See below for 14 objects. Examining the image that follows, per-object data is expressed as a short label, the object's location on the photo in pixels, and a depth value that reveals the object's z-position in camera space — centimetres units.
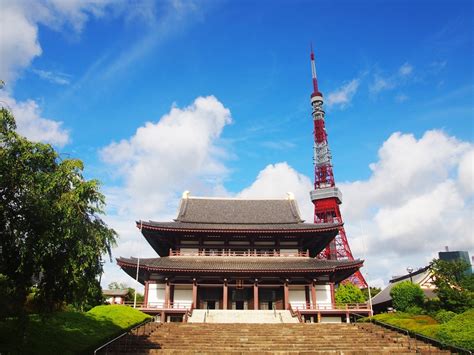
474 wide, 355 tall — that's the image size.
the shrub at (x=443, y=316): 2647
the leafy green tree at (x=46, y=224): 1225
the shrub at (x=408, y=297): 3434
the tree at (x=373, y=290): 6869
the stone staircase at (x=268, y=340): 2023
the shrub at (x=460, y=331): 1902
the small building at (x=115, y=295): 6138
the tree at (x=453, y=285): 2962
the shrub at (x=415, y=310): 3172
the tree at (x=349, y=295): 4513
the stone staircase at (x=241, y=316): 3042
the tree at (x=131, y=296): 6438
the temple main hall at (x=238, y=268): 3391
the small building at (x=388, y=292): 4422
